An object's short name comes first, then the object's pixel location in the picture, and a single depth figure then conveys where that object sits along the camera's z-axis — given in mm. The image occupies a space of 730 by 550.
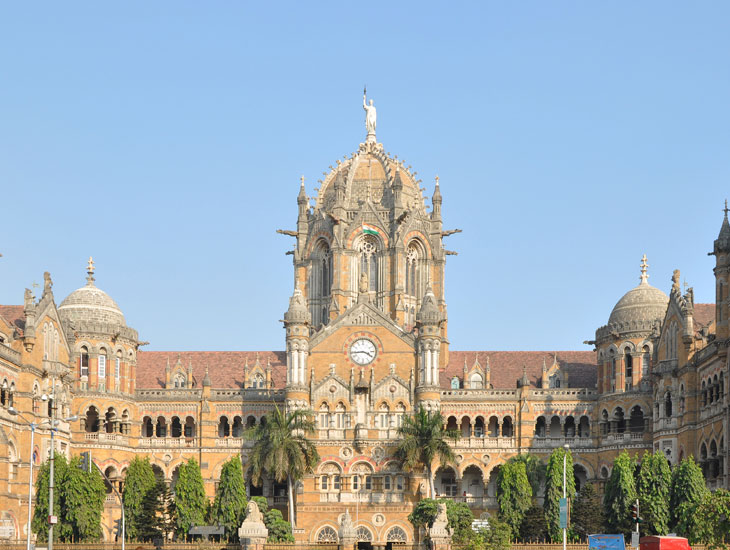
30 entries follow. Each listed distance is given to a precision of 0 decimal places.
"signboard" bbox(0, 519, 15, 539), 105750
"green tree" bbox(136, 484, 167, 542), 108750
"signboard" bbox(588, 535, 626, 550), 93250
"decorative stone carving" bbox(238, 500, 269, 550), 99875
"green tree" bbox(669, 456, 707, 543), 99188
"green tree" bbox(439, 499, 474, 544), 102375
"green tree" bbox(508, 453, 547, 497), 121438
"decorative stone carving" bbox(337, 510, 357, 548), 101875
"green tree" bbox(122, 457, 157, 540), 112312
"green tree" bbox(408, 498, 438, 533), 115750
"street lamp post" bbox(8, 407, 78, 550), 79588
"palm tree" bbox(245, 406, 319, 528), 119312
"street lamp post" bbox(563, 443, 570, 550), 93538
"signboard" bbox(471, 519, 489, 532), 109000
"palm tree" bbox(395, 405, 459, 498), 121250
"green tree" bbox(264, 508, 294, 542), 112812
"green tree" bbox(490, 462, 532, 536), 115312
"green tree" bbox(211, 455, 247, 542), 112194
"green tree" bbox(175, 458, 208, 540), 112312
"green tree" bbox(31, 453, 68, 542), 104250
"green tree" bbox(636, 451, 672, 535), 103688
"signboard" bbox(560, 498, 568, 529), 93000
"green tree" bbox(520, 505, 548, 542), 111188
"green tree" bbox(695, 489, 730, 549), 82562
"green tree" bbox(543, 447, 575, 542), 110188
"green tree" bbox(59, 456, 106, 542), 106750
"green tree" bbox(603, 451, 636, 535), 105688
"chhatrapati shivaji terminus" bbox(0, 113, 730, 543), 123688
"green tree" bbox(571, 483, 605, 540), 107250
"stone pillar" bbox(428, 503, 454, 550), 99750
